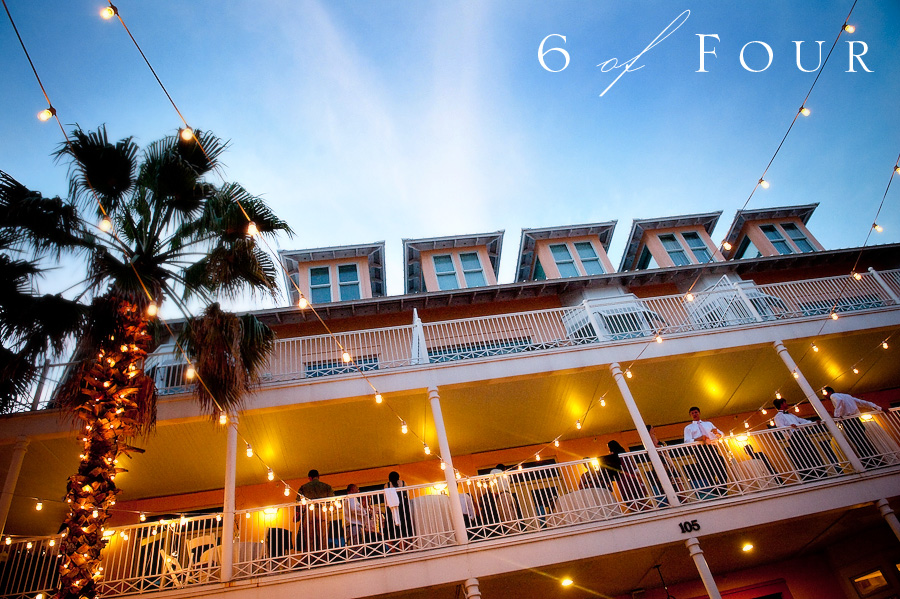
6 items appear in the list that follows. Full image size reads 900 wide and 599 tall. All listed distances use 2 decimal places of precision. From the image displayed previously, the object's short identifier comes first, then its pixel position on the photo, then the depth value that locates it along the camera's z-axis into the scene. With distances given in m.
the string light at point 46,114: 5.34
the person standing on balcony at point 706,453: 9.49
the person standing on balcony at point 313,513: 8.40
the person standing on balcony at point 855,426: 9.83
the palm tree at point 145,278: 6.86
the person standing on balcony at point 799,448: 9.75
